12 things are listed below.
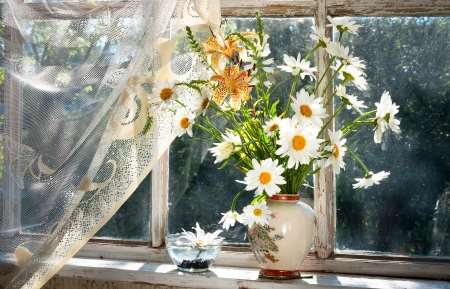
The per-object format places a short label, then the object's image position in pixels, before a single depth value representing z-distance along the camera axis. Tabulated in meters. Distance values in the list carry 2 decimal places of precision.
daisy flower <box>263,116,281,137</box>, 1.66
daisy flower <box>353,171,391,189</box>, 1.69
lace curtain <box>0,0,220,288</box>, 1.80
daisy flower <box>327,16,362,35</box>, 1.66
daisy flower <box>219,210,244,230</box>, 1.83
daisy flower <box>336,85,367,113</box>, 1.71
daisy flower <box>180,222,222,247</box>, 1.94
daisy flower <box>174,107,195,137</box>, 1.72
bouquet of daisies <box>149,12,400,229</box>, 1.59
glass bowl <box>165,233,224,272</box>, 1.90
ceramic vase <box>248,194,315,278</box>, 1.72
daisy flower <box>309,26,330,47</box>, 1.67
